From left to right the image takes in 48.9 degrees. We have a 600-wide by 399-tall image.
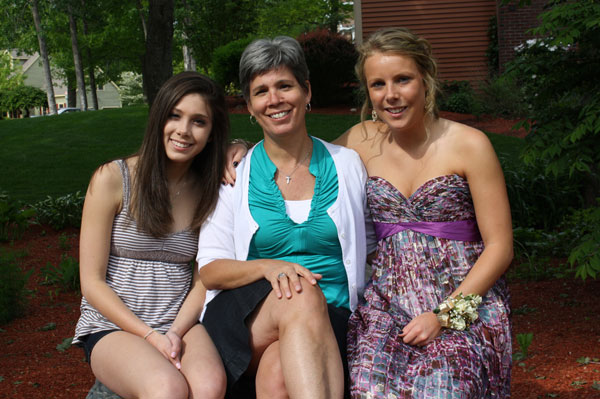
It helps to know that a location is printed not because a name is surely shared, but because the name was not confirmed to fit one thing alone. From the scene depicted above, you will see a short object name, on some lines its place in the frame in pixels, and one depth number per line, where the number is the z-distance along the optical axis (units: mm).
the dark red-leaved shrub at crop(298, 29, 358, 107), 17109
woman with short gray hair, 2654
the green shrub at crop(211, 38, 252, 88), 19375
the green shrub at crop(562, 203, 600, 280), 4188
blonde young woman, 2732
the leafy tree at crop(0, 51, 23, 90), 54256
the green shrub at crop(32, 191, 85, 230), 8625
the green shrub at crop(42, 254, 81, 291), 6199
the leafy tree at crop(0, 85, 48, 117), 54562
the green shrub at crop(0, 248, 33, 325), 5494
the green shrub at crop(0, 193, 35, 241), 8055
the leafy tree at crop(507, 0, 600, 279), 4332
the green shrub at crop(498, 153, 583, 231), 7730
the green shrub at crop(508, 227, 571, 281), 6238
